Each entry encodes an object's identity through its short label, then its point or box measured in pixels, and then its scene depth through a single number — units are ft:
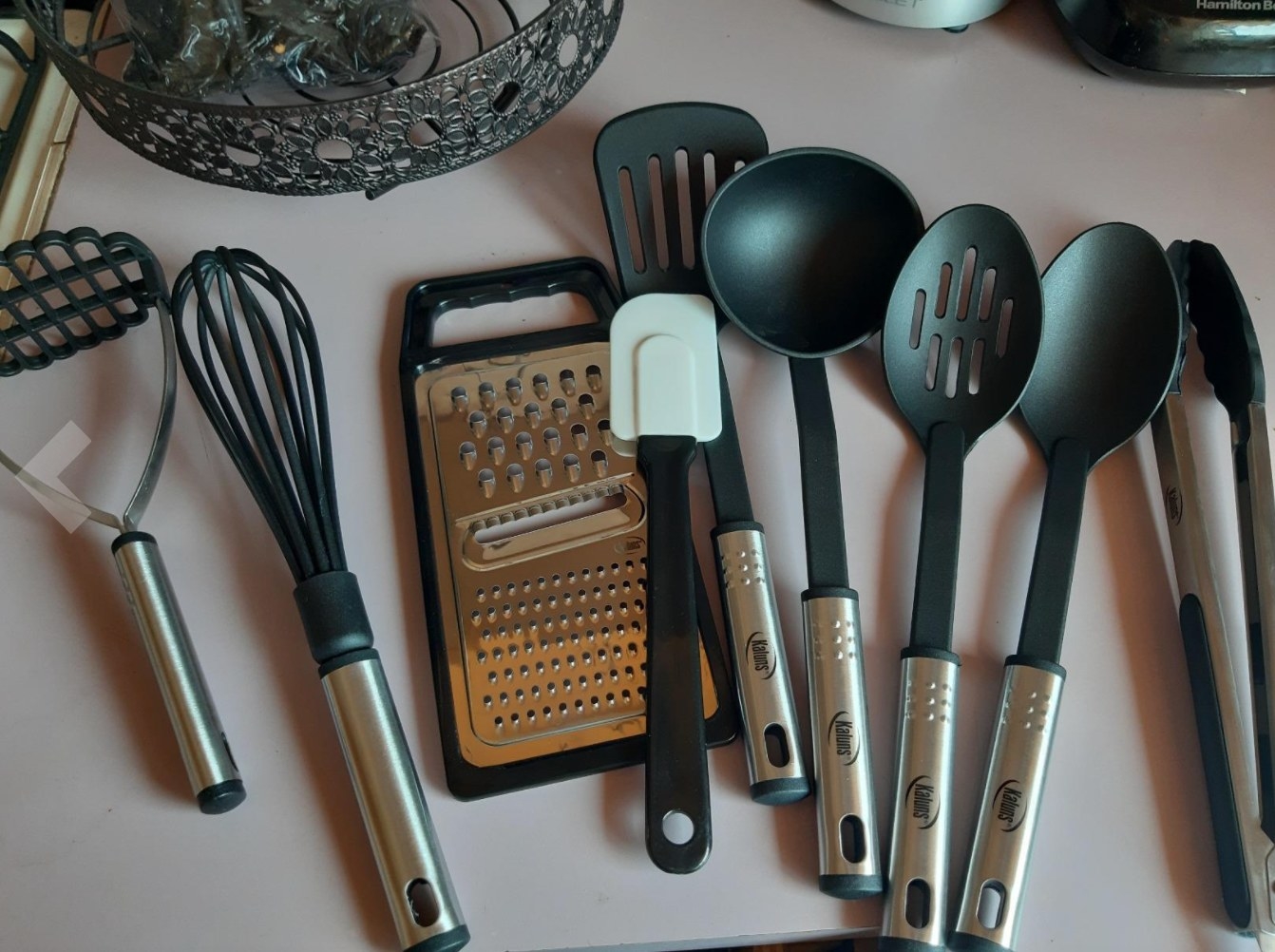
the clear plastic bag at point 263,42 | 1.83
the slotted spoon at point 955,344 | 1.59
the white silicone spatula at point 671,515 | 1.39
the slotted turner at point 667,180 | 1.78
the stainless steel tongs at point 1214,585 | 1.36
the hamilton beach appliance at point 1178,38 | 1.84
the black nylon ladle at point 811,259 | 1.69
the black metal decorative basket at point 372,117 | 1.52
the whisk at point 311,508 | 1.37
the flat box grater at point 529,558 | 1.49
